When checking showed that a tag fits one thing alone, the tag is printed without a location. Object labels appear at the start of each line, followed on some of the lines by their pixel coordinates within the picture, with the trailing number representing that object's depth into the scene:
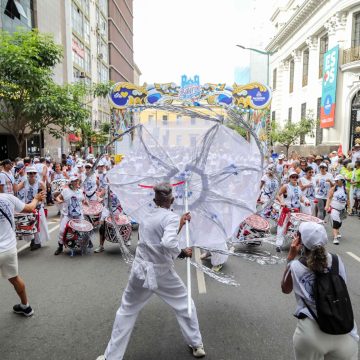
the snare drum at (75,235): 7.14
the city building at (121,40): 56.22
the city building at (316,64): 23.67
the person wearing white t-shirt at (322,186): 9.55
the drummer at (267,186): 8.73
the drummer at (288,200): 7.54
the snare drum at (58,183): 7.79
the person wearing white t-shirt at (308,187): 7.91
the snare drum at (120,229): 7.23
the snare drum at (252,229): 7.22
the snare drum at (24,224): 6.85
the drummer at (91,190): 9.05
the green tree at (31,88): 13.72
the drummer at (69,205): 7.30
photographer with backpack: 2.42
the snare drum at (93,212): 8.07
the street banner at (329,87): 24.59
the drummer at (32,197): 7.67
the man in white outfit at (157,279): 3.34
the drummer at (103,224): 7.43
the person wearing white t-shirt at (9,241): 4.18
